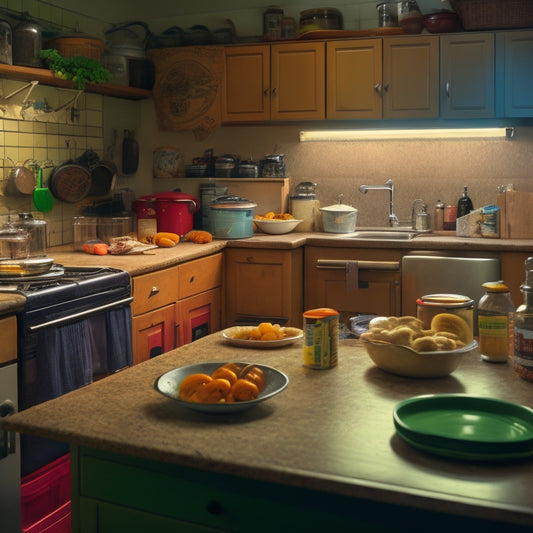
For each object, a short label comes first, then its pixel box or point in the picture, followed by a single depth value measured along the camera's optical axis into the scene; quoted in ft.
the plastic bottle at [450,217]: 15.69
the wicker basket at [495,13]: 14.46
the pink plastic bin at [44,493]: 8.96
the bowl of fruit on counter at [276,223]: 15.83
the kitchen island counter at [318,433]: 3.70
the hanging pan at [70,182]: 14.25
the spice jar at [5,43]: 12.32
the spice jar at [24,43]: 12.85
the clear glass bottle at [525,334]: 5.22
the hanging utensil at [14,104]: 13.04
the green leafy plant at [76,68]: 13.20
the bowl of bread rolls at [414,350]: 5.49
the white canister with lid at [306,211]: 16.62
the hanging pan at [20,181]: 13.16
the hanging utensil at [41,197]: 13.52
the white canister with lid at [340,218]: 15.87
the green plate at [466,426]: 4.00
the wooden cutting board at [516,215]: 14.39
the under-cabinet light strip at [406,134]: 15.53
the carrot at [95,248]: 13.00
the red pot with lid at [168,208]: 15.14
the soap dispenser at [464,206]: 15.44
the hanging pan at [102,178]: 15.53
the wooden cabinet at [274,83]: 15.72
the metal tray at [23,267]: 10.06
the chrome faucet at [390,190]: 16.26
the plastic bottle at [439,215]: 15.80
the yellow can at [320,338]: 5.80
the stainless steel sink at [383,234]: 15.47
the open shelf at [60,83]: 12.51
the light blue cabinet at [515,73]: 14.52
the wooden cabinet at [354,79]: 15.33
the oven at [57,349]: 8.93
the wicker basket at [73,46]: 13.85
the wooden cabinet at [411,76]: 15.01
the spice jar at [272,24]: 16.30
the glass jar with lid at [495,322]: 5.96
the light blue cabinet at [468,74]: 14.71
